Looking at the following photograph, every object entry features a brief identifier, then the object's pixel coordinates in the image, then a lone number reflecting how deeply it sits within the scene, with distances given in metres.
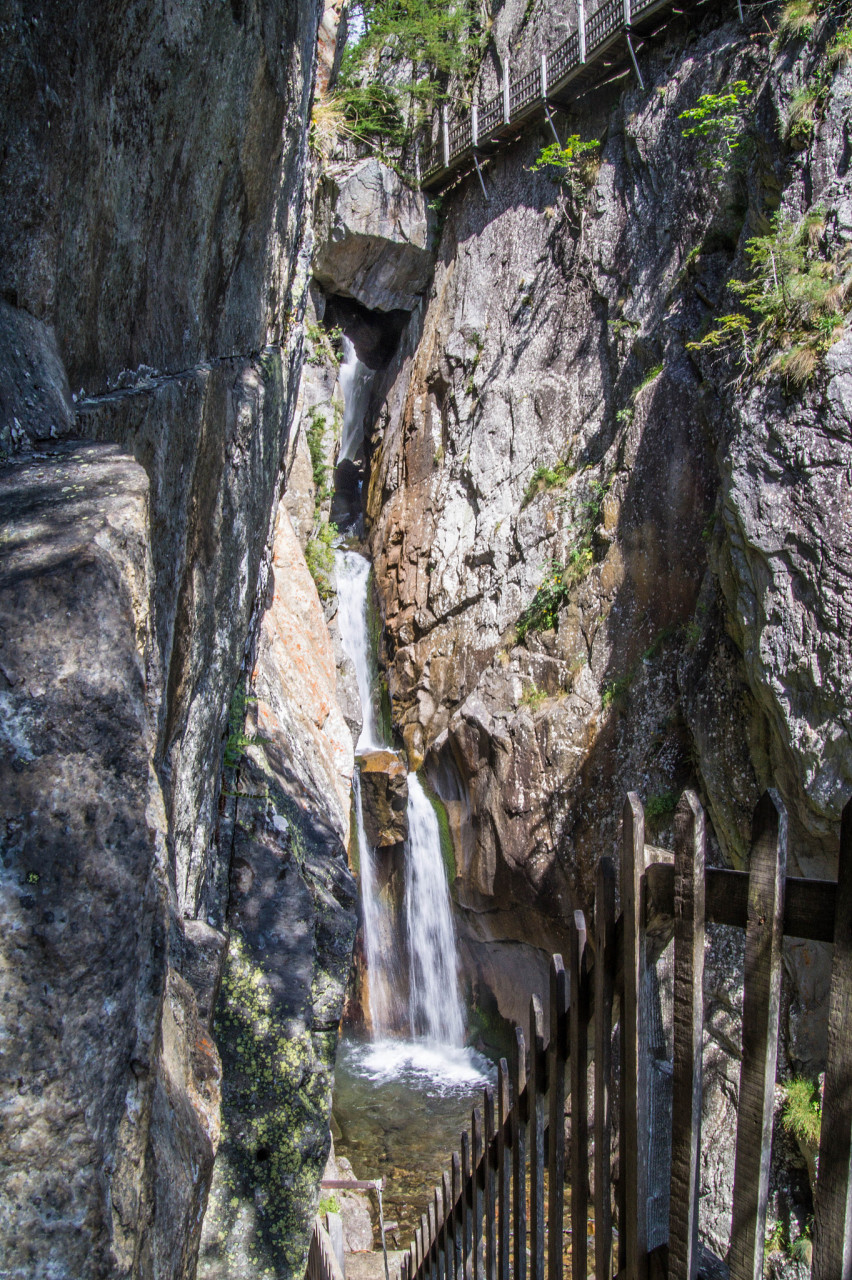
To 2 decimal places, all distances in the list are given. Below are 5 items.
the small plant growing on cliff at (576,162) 11.78
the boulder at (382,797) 11.39
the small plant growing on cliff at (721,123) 9.41
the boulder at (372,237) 13.78
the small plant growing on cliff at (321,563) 10.90
